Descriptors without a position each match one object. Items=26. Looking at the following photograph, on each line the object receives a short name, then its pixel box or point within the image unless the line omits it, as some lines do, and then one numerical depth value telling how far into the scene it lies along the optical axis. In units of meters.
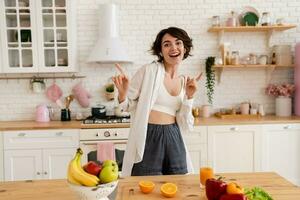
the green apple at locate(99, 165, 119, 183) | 1.13
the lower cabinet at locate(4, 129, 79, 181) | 3.19
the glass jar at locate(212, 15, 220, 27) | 3.74
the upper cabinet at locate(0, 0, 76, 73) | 3.41
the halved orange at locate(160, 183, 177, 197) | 1.33
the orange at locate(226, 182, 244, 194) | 1.17
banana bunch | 1.12
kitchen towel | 3.15
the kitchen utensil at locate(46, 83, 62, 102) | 3.76
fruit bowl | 1.12
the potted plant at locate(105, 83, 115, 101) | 3.76
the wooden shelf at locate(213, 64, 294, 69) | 3.65
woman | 1.98
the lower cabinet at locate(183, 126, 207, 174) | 3.27
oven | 3.19
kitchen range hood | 3.44
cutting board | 1.34
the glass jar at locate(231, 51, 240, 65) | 3.73
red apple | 1.15
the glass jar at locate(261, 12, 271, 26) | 3.69
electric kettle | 3.61
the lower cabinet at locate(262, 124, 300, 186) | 3.33
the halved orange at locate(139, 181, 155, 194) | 1.38
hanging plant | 3.74
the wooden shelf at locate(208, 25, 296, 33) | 3.62
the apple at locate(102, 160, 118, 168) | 1.16
